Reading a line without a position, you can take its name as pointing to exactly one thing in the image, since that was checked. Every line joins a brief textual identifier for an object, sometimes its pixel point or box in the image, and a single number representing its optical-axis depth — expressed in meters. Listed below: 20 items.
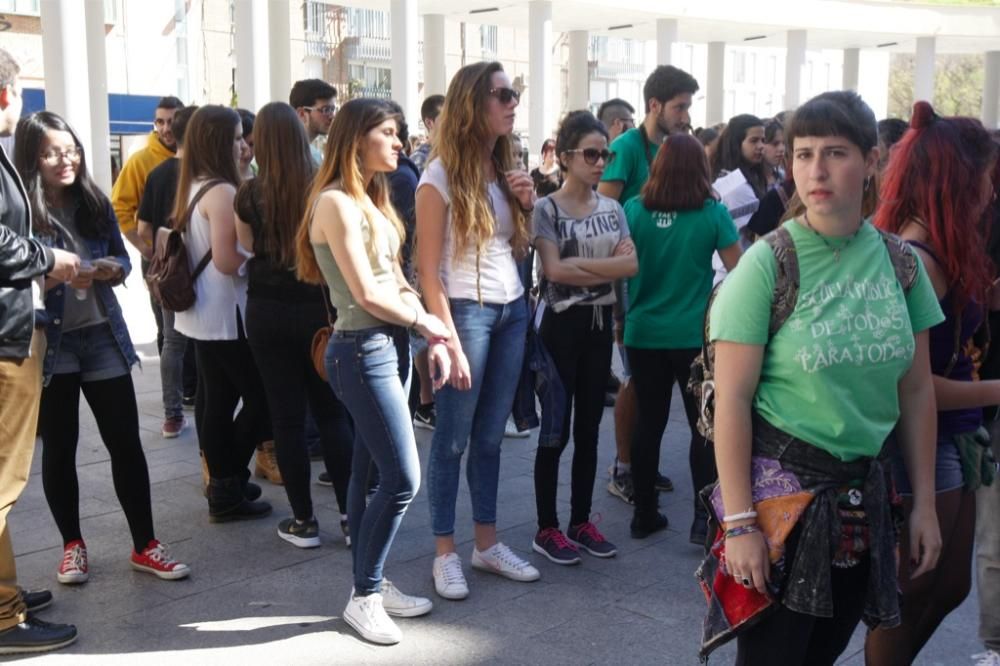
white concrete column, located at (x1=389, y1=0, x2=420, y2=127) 18.97
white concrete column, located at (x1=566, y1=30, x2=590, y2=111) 27.27
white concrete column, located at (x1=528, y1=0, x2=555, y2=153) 22.59
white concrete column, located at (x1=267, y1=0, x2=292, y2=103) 20.81
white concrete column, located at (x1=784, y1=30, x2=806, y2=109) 28.19
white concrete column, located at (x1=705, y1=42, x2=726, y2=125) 29.94
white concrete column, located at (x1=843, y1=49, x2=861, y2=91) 33.06
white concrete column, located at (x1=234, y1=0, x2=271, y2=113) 17.20
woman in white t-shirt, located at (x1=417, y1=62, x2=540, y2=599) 4.21
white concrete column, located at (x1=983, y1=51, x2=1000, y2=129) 33.22
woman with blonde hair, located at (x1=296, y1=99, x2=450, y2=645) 3.83
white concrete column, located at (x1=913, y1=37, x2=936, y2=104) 30.06
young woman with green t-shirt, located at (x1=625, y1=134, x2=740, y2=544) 4.93
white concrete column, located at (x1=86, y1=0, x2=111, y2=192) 17.36
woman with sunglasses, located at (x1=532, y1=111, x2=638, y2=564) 4.76
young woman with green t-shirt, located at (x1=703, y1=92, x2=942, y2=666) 2.41
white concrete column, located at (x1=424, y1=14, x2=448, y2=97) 25.16
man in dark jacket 3.58
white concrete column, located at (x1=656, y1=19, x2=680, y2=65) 24.67
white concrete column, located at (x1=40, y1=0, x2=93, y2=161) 14.12
